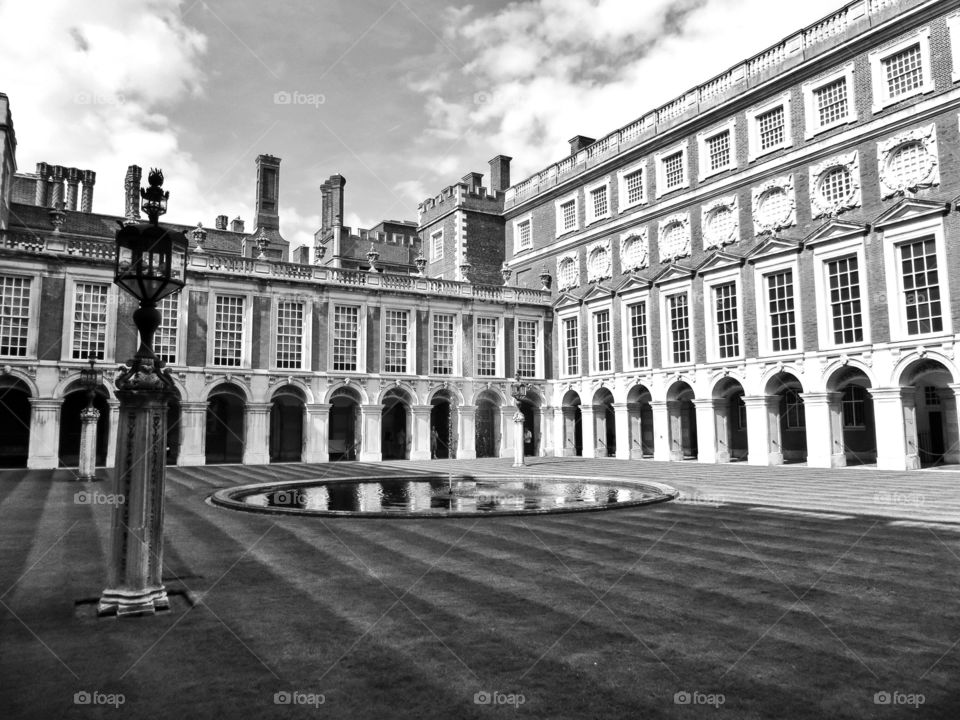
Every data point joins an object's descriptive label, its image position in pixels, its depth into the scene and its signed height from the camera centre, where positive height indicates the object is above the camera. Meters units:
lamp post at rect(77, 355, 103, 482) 22.53 -0.04
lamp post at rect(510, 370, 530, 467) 30.23 -0.35
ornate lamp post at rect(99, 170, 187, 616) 6.66 +0.00
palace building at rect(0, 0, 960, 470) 25.73 +6.09
